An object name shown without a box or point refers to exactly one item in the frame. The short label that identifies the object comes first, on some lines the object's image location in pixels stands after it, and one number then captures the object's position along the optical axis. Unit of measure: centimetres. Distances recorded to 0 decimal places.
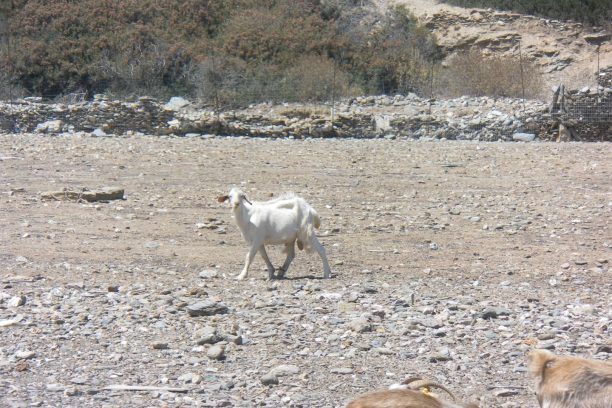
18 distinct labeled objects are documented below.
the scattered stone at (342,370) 1267
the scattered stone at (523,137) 4750
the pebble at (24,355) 1327
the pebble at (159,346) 1372
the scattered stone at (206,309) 1537
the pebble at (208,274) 1936
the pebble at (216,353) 1324
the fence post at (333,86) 5649
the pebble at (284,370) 1255
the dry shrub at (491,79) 5978
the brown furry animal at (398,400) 742
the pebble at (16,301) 1622
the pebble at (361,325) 1446
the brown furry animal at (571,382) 745
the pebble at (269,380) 1220
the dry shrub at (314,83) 5925
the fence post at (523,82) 5732
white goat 1989
